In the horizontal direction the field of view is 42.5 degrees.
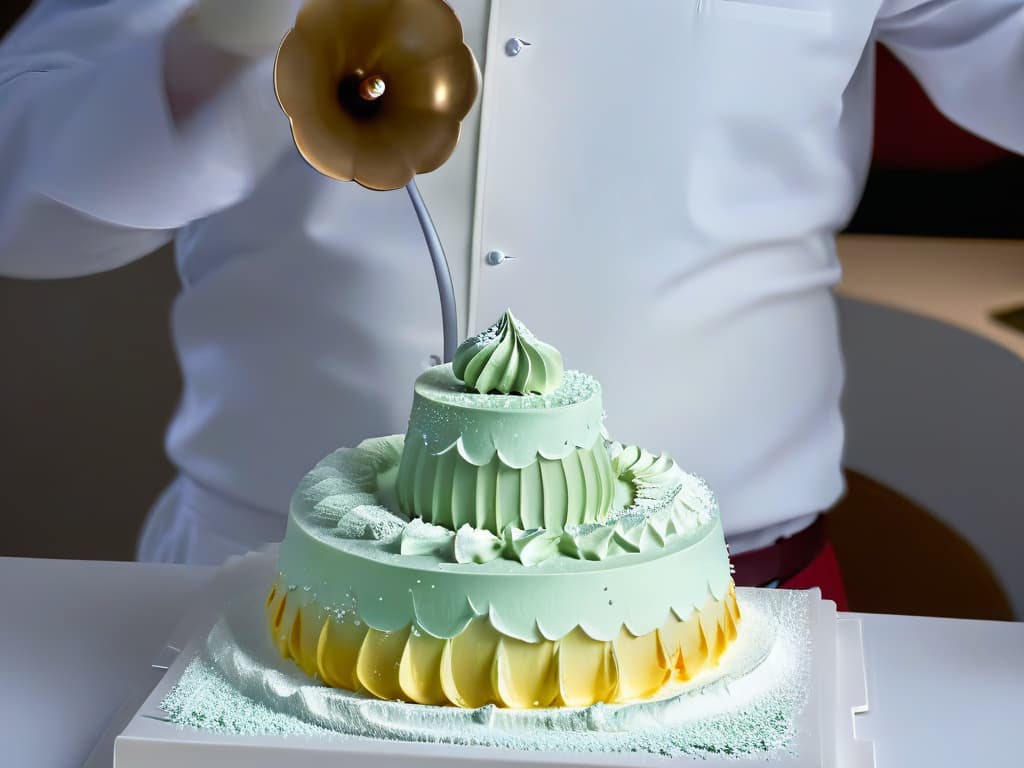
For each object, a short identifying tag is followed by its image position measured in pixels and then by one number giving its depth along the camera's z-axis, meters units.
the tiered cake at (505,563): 0.84
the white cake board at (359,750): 0.78
